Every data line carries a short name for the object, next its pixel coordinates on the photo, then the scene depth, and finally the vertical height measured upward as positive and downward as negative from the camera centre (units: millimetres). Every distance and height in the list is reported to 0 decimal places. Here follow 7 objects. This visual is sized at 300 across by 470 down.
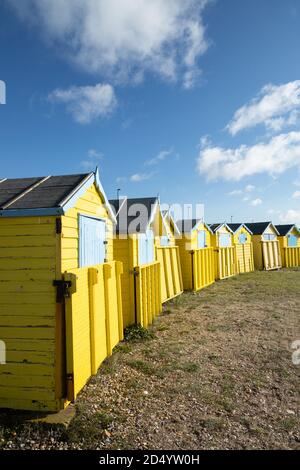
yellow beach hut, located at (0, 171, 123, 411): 4711 -781
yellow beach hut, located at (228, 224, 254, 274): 24381 -2
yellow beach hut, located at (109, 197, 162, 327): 8812 -326
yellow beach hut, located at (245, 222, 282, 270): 26719 -54
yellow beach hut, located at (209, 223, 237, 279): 20688 -222
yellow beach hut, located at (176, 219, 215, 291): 16000 -345
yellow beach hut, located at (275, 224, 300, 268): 29186 +38
